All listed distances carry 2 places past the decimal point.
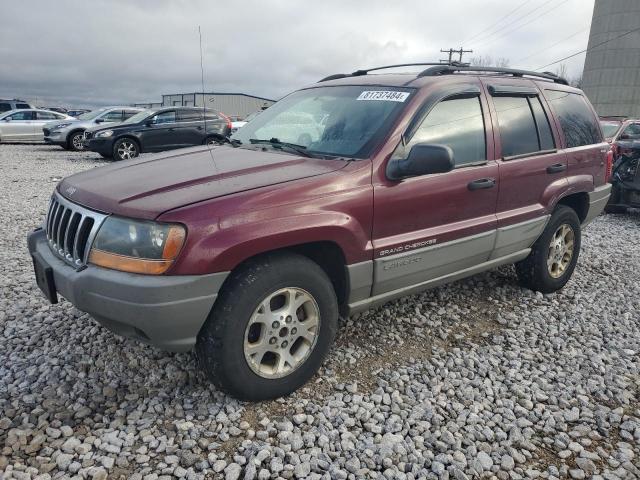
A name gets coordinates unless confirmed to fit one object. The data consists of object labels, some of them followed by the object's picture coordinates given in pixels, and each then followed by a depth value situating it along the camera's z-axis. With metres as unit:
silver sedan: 18.89
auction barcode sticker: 3.24
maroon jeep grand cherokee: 2.35
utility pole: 43.07
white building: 38.84
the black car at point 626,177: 7.57
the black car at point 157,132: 13.19
